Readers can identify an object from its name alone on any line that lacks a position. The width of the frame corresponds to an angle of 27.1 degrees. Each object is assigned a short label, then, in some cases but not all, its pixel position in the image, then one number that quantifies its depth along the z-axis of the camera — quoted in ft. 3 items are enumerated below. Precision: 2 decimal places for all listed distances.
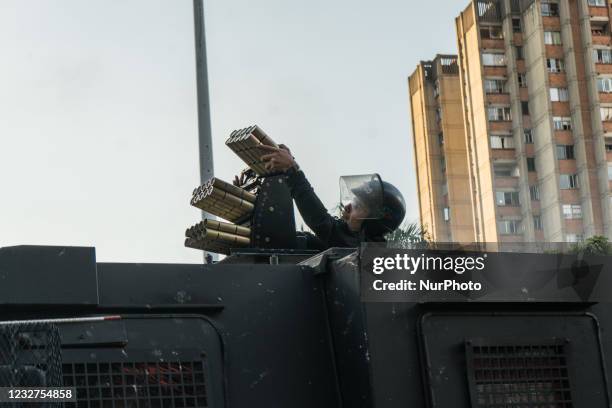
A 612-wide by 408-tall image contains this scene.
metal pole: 60.11
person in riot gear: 21.54
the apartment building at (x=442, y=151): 324.19
